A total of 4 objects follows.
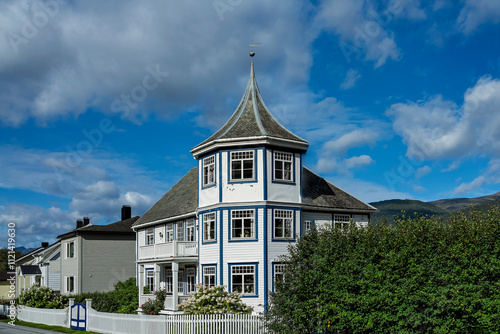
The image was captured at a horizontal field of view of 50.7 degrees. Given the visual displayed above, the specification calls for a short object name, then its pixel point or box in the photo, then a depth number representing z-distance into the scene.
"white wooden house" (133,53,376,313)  28.30
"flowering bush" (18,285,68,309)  36.19
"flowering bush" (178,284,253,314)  24.30
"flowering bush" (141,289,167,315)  32.22
